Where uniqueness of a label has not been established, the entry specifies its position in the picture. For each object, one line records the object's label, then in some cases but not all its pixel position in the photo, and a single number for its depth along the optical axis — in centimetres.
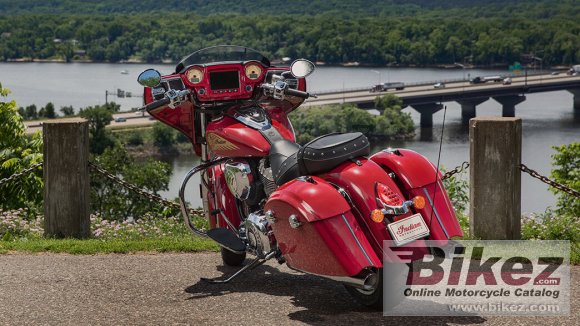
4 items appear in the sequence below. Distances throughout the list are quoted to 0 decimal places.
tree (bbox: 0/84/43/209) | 1205
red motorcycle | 575
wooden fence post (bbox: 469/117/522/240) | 789
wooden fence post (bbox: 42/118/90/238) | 864
